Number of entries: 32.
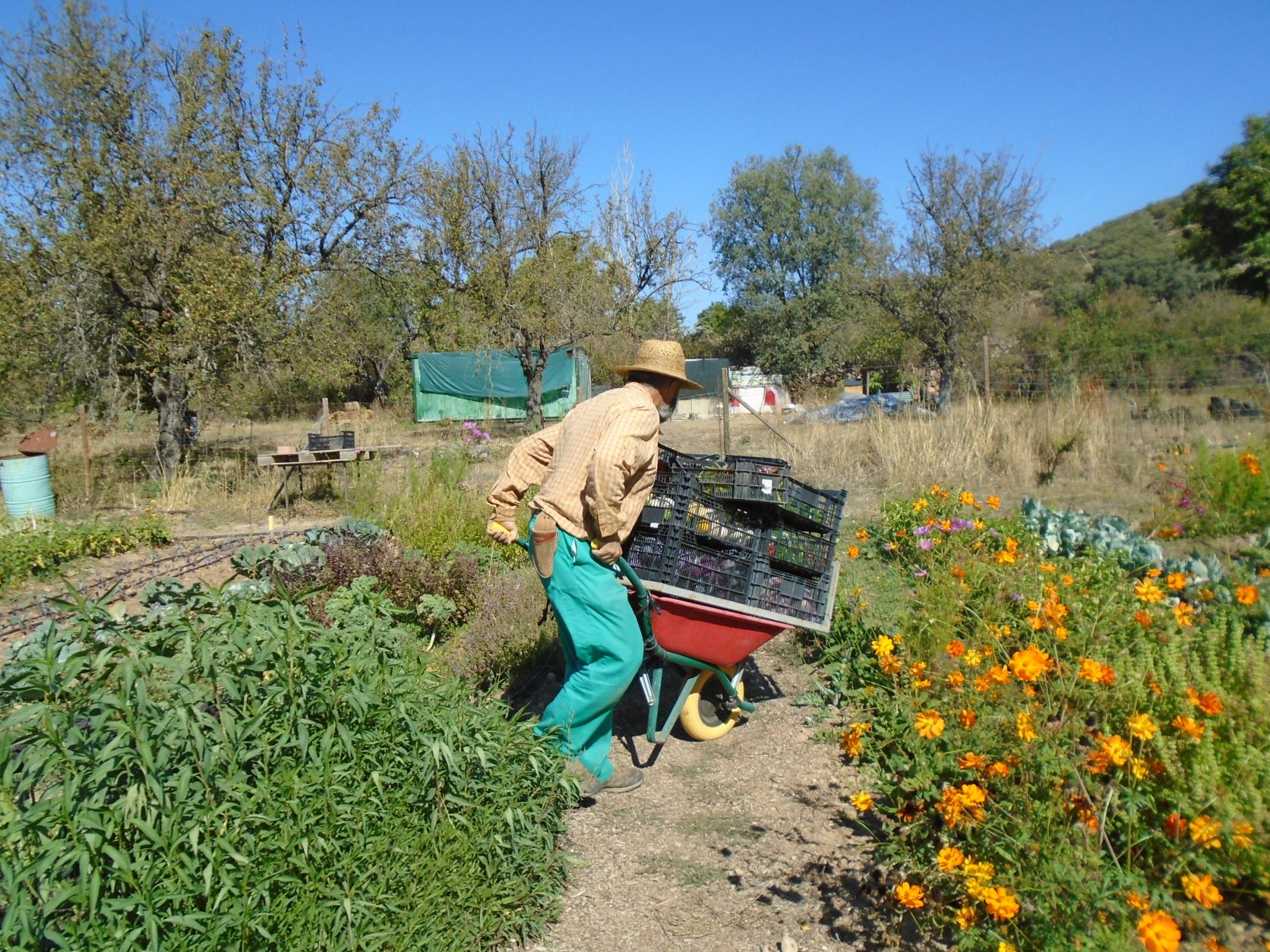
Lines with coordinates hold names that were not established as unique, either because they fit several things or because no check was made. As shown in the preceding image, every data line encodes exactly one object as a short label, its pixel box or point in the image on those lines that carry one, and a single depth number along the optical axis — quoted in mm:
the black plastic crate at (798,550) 3418
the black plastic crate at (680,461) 3584
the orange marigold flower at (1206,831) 1879
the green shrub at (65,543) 6691
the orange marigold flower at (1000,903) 1870
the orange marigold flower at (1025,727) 2148
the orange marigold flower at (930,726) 2277
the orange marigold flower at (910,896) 2066
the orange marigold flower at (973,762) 2275
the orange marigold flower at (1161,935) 1628
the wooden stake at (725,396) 8805
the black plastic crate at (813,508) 3471
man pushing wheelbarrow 2967
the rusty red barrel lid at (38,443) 8727
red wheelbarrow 3232
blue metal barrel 8395
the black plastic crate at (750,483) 3451
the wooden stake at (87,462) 9438
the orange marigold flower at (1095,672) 2180
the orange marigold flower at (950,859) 2033
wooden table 9125
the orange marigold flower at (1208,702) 2053
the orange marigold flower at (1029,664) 2180
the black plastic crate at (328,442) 9766
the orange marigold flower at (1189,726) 2043
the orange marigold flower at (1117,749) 2029
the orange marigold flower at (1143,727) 2018
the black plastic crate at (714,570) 3303
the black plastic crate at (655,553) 3289
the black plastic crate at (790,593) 3373
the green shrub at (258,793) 1656
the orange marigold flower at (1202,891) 1786
